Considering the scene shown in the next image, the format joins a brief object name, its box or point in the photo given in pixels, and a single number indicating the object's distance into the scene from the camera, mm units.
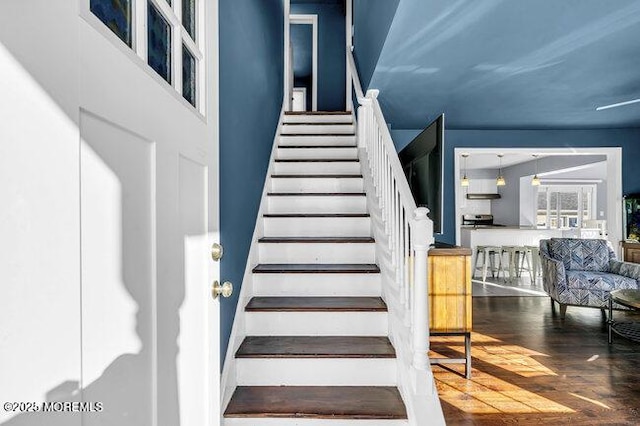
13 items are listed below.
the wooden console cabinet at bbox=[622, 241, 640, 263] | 4871
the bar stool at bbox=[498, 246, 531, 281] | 6195
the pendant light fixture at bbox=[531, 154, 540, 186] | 7486
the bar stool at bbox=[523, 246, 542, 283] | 6045
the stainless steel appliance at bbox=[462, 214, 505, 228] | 10094
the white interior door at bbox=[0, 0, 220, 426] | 441
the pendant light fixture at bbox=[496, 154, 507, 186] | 8197
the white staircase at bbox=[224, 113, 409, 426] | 1585
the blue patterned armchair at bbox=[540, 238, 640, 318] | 3898
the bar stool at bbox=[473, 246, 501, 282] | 6137
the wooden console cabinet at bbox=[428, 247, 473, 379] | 2432
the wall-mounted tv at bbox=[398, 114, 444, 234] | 2301
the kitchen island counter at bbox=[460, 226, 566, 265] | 6328
